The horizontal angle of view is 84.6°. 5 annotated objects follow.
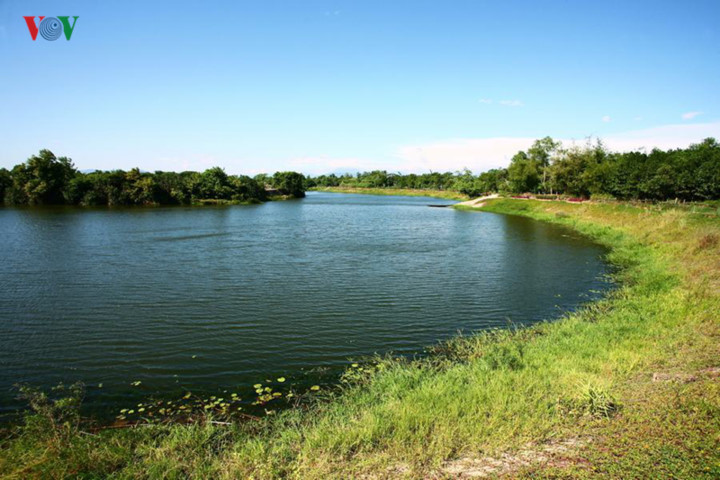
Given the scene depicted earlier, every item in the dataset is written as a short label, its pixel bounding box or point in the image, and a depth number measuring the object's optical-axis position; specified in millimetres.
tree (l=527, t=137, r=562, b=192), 102312
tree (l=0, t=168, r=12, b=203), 86688
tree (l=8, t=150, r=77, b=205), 84875
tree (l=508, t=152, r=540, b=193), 99375
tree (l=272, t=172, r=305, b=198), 156250
